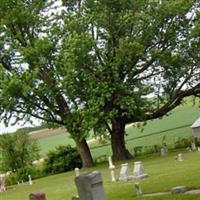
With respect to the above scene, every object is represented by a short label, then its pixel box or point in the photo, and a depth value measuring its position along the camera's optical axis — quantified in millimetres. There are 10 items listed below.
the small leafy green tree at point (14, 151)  51406
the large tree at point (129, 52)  38812
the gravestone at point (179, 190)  16141
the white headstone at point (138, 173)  23250
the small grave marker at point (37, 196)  13461
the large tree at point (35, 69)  40531
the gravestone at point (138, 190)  17641
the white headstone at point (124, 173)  23891
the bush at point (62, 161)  48062
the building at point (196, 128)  42738
